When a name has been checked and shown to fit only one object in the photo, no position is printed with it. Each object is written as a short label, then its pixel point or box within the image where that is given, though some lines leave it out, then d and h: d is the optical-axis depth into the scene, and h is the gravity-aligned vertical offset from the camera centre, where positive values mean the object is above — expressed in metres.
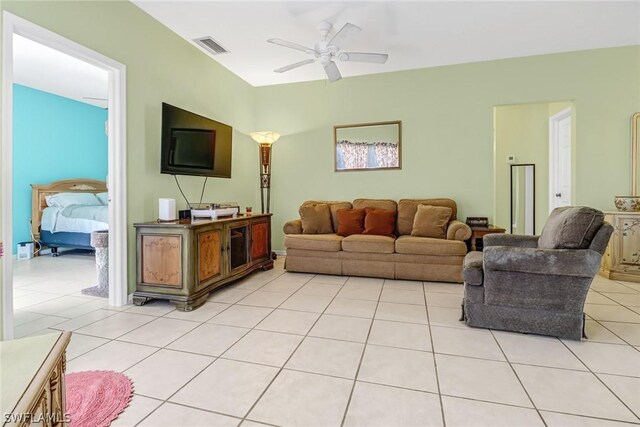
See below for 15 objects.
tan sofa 3.52 -0.50
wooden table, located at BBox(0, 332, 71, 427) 0.69 -0.43
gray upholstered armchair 2.09 -0.49
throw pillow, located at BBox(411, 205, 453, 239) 3.79 -0.15
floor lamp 4.73 +0.79
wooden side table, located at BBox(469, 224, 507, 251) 3.66 -0.27
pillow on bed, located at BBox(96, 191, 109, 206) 5.69 +0.21
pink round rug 1.39 -0.92
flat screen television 3.13 +0.73
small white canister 3.07 +0.00
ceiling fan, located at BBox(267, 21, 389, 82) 3.03 +1.60
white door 4.75 +0.84
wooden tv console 2.76 -0.48
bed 4.86 -0.12
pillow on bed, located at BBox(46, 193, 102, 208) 5.25 +0.15
